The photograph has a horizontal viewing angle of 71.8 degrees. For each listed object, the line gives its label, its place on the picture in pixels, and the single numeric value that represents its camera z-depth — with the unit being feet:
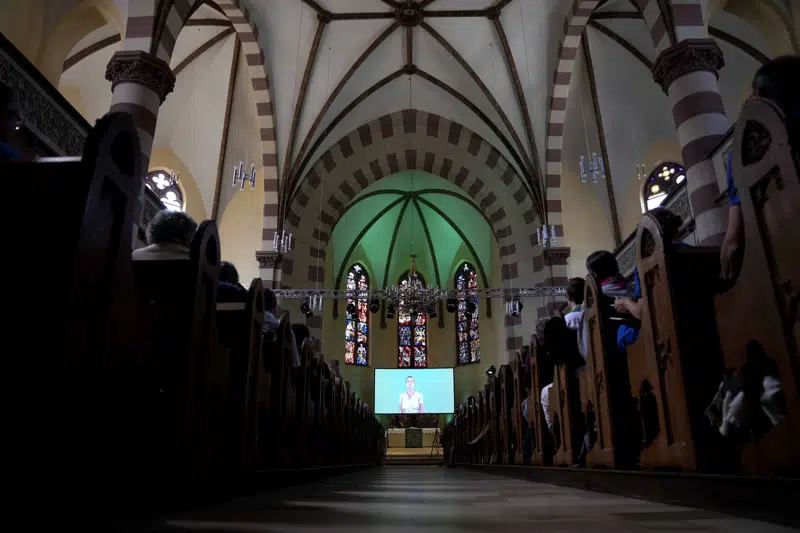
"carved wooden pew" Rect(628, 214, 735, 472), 7.52
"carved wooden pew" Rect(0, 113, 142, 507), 4.20
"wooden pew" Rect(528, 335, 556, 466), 15.48
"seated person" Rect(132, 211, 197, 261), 8.32
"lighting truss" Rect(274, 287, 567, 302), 45.19
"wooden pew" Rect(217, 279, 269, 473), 9.57
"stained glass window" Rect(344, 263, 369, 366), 73.51
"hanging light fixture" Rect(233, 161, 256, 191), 36.70
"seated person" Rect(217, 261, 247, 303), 10.68
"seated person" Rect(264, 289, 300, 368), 14.01
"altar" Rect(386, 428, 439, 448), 67.05
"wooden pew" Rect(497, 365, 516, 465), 20.29
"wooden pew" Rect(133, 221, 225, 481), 6.76
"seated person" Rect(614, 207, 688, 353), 8.32
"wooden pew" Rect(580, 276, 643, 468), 10.05
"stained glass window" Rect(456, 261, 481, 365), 73.10
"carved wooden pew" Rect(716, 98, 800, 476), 5.74
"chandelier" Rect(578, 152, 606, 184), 35.37
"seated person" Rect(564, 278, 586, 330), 13.56
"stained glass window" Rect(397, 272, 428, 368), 76.33
